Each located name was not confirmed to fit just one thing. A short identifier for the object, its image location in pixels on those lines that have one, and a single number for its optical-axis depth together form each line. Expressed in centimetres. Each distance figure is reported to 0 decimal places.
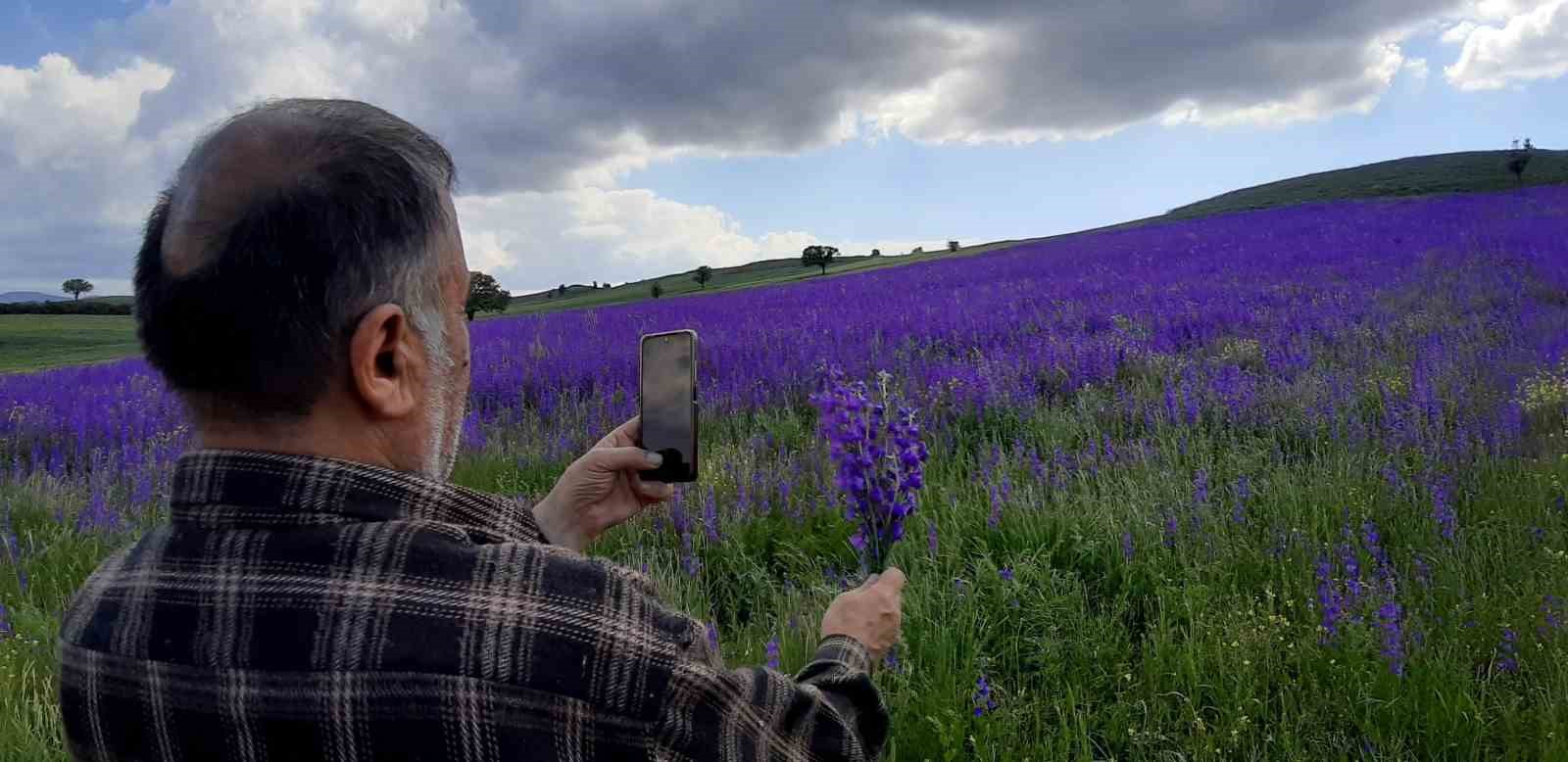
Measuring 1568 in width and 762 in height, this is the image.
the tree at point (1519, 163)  4088
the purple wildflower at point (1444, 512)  299
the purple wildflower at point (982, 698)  220
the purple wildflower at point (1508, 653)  234
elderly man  90
